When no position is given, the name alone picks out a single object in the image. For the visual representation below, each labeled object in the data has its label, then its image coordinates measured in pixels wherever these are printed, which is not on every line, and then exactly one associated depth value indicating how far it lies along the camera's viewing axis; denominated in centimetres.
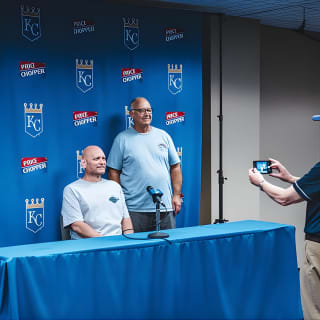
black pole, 525
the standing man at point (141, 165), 432
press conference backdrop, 404
